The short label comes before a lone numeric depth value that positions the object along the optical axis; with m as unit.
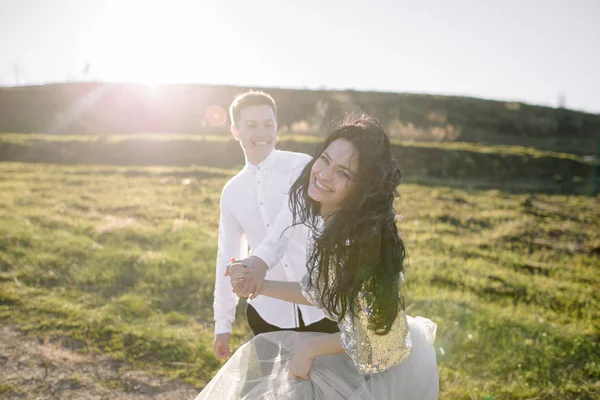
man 2.96
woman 1.96
